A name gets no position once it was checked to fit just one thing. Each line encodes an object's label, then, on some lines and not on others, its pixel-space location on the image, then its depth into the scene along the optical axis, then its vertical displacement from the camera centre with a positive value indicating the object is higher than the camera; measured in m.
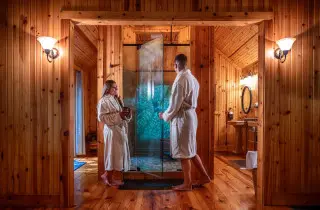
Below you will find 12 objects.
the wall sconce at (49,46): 2.43 +0.58
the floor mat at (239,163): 4.52 -1.14
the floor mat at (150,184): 3.13 -1.06
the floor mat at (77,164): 4.45 -1.12
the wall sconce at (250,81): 6.06 +0.59
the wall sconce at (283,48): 2.45 +0.57
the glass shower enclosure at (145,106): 3.60 -0.02
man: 2.93 -0.17
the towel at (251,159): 2.81 -0.63
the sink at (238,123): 5.69 -0.43
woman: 3.13 -0.32
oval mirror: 6.23 +0.14
